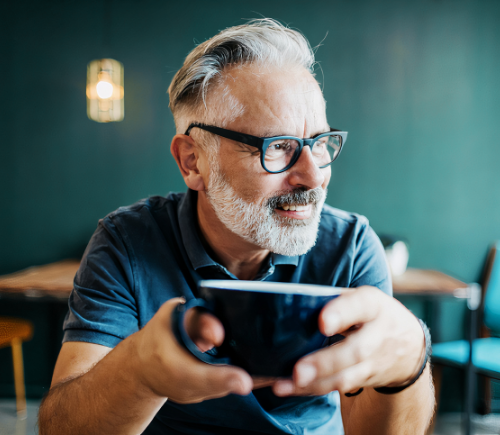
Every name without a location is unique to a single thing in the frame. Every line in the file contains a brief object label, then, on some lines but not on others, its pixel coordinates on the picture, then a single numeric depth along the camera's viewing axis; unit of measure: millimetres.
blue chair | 2035
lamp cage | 2535
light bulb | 2545
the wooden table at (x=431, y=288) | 2143
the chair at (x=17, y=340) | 2352
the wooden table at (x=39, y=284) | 2070
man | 662
